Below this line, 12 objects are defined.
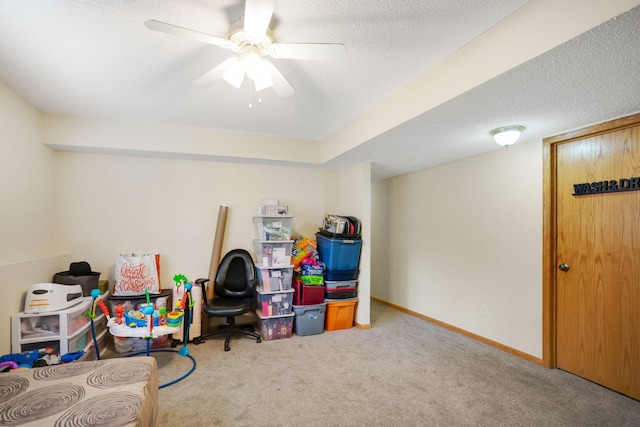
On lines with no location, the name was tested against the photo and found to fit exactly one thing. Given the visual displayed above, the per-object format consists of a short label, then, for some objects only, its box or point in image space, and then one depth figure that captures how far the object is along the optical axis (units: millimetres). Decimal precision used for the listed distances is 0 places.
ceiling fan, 1406
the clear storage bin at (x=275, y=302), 3371
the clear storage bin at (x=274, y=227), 3473
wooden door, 2230
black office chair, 3152
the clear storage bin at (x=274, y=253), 3418
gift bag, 3104
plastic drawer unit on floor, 2336
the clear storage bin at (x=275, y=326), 3342
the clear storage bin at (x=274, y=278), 3400
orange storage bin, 3648
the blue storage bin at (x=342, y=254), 3570
